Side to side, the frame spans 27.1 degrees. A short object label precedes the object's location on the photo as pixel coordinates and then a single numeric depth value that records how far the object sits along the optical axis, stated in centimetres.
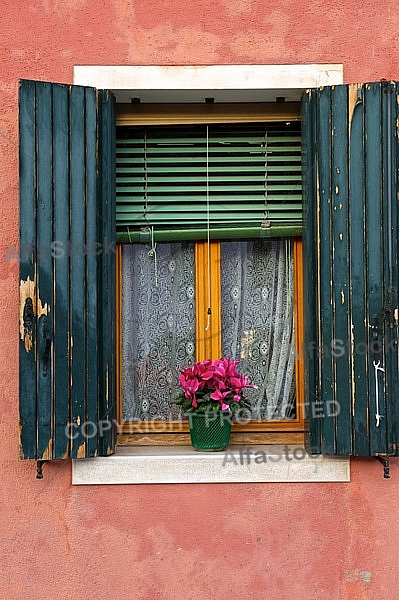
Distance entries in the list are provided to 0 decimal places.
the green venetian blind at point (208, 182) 425
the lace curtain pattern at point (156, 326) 432
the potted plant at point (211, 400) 396
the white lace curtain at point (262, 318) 432
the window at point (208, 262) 425
